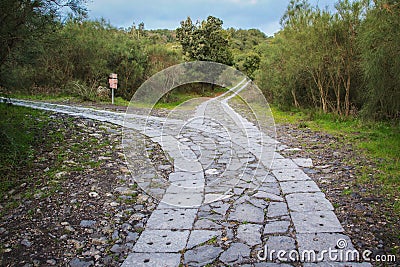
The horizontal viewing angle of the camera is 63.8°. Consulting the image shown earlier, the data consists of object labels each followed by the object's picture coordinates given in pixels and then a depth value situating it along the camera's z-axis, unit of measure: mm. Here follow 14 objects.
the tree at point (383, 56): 4887
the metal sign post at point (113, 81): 11291
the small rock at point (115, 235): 2673
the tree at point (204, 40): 19766
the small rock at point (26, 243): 2502
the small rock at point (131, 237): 2624
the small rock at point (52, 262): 2303
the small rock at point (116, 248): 2469
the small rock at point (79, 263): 2303
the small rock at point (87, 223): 2863
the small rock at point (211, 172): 4262
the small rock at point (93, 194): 3437
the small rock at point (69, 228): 2763
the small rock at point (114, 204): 3280
